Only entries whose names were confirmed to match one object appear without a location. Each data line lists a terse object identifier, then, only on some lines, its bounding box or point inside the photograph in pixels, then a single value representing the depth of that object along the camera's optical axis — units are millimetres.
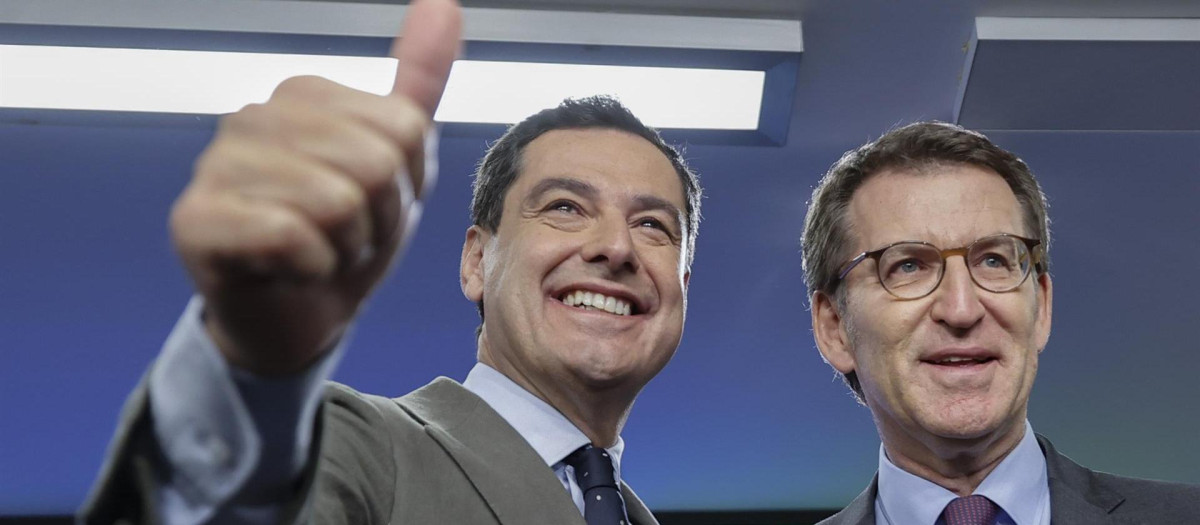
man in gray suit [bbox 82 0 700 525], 632
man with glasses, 1904
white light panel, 2730
